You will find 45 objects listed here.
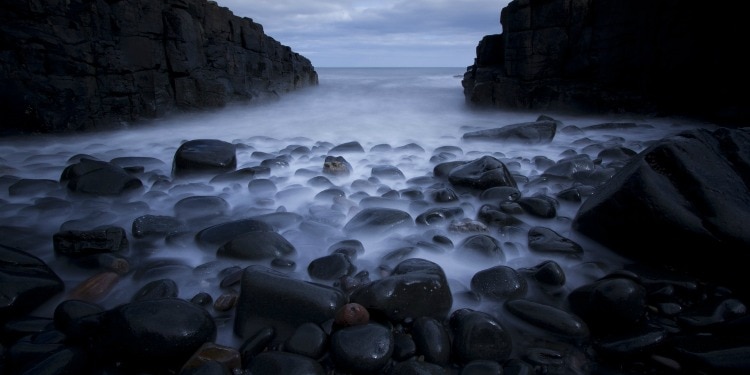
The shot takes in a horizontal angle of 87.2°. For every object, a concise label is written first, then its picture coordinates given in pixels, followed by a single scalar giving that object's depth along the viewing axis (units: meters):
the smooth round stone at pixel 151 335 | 1.44
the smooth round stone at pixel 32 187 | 3.29
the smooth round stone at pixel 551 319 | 1.59
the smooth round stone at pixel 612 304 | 1.61
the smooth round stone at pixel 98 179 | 3.25
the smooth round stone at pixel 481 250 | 2.24
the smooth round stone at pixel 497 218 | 2.65
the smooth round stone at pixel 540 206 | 2.75
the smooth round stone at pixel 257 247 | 2.24
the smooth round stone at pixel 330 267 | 2.09
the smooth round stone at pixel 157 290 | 1.87
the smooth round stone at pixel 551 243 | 2.25
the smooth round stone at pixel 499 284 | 1.88
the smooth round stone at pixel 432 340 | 1.50
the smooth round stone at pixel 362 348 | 1.45
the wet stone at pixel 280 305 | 1.65
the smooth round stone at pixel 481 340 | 1.51
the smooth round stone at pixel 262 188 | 3.42
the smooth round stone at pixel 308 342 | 1.52
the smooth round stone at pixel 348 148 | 4.96
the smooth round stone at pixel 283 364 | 1.39
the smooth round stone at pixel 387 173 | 3.87
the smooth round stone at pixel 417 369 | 1.39
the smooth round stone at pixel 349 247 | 2.32
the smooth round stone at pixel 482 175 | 3.26
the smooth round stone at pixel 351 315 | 1.62
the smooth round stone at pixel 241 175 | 3.68
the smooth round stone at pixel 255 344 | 1.51
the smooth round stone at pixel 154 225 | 2.56
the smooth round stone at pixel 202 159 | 3.81
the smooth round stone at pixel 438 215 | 2.72
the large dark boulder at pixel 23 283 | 1.70
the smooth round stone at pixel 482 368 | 1.40
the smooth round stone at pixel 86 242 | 2.24
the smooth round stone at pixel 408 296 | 1.70
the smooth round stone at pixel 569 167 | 3.67
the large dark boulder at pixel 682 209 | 1.91
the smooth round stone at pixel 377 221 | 2.62
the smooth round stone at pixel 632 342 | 1.48
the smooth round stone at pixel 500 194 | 3.07
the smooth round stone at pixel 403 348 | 1.51
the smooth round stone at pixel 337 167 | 3.98
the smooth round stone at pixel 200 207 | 2.90
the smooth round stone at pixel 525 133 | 5.29
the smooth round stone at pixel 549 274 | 1.97
